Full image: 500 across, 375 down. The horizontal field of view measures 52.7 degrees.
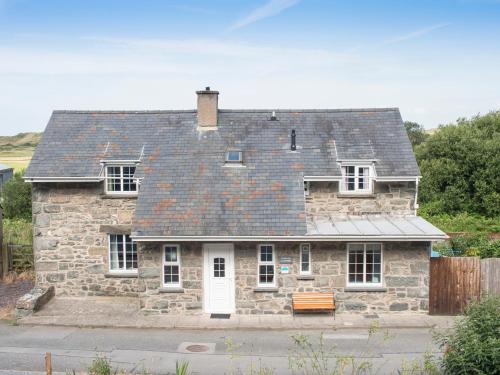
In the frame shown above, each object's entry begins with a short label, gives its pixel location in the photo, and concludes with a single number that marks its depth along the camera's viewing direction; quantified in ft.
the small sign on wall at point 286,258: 56.90
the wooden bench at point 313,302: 55.88
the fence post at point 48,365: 37.19
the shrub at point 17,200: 134.10
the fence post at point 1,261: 74.40
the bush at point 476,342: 33.52
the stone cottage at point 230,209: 56.85
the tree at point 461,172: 120.67
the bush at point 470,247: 80.38
